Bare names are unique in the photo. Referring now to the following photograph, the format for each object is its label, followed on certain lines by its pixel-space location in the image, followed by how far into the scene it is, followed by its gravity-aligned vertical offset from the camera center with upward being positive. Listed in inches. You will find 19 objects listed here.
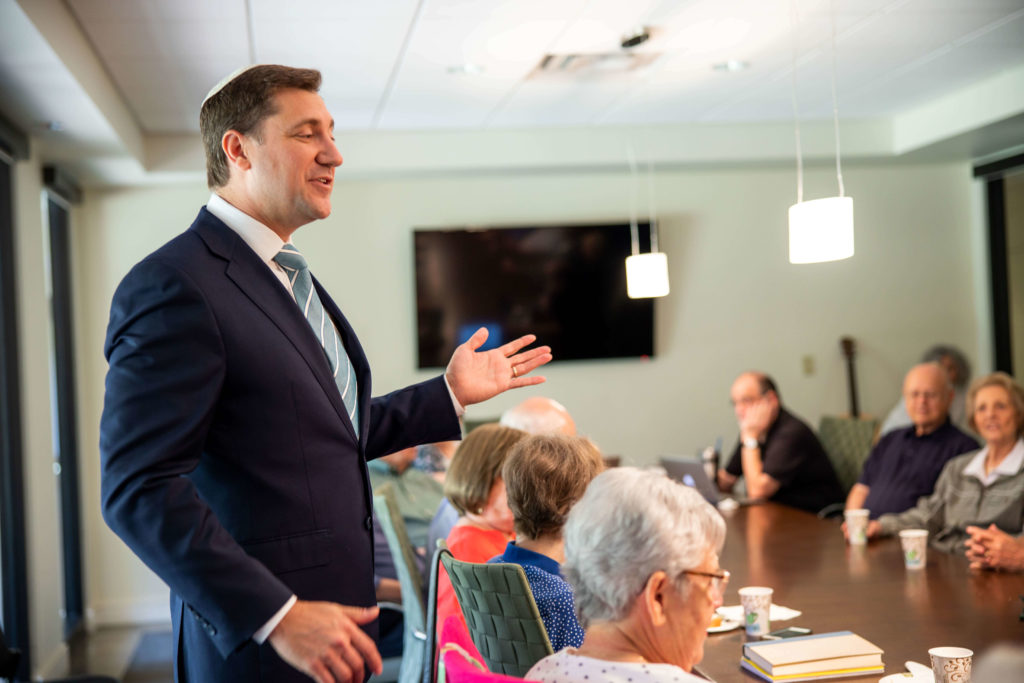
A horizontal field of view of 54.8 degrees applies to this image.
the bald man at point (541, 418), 124.9 -10.4
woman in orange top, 95.2 -15.3
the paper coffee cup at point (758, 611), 84.7 -24.3
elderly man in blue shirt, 156.0 -20.3
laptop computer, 158.4 -23.8
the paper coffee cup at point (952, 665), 67.5 -23.7
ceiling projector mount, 152.2 +46.2
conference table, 80.7 -26.8
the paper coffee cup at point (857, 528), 124.2 -25.8
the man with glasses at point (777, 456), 182.4 -24.2
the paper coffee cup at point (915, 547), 108.0 -24.7
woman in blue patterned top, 79.2 -12.7
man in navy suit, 45.3 -3.6
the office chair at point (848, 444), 207.8 -25.8
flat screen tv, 230.4 +11.0
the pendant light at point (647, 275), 174.2 +10.2
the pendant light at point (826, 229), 119.0 +11.6
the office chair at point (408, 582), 112.0 -27.6
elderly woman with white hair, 54.3 -13.6
